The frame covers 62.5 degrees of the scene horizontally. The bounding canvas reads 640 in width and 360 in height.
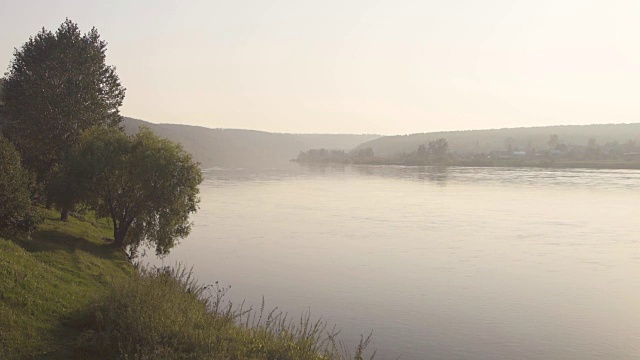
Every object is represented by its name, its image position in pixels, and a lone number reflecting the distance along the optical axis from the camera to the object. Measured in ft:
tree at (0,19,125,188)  115.55
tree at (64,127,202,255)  95.45
